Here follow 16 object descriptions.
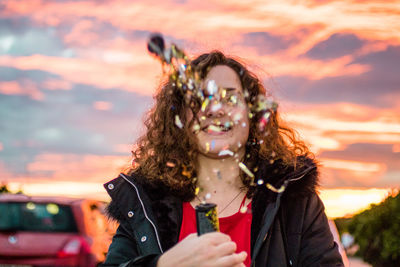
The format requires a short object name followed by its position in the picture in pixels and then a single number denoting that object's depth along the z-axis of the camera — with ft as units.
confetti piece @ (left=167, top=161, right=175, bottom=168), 10.37
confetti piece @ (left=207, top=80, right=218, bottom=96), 9.00
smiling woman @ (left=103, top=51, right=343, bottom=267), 8.90
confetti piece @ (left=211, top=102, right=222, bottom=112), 8.86
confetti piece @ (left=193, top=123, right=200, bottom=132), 9.30
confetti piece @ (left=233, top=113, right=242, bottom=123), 9.06
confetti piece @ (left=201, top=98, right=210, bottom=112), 8.87
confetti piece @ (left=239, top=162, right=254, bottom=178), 9.65
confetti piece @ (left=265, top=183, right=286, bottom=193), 9.06
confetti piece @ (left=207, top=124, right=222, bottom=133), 9.00
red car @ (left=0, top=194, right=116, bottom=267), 21.88
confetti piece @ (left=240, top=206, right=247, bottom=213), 9.35
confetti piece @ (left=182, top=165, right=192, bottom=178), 10.04
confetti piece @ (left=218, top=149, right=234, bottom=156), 9.15
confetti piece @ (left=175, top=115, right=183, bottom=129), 10.57
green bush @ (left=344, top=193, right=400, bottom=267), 23.00
